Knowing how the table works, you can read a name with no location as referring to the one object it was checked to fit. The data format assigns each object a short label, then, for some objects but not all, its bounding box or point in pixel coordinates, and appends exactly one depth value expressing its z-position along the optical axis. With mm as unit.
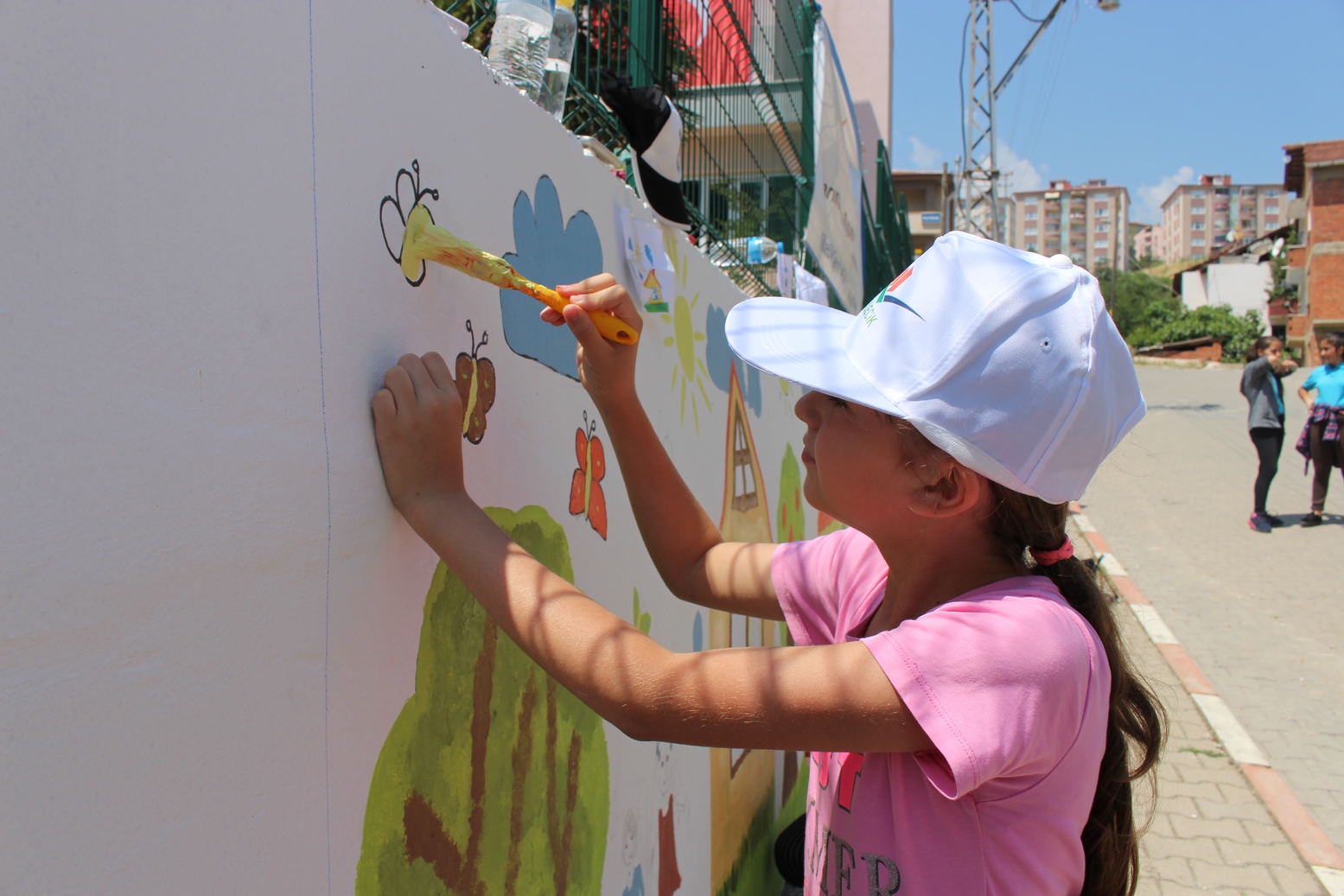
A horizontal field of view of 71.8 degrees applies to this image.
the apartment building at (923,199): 29297
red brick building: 32750
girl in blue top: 8805
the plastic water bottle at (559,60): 1828
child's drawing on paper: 2127
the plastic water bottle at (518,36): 1668
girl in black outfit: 9070
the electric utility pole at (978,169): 17109
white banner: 5125
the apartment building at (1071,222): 111625
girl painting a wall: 1090
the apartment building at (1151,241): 129875
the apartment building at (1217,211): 114562
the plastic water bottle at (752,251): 3617
